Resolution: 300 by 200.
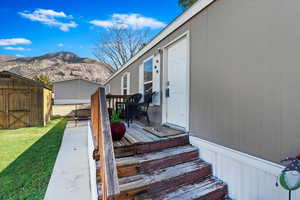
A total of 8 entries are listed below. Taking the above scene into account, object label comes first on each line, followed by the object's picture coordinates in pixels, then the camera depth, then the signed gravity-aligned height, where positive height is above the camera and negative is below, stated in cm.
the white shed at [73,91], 1806 +100
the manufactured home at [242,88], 153 +14
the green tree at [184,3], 718 +454
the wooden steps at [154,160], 195 -85
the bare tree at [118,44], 1908 +701
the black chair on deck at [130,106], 406 -21
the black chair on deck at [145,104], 411 -13
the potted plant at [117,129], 243 -48
